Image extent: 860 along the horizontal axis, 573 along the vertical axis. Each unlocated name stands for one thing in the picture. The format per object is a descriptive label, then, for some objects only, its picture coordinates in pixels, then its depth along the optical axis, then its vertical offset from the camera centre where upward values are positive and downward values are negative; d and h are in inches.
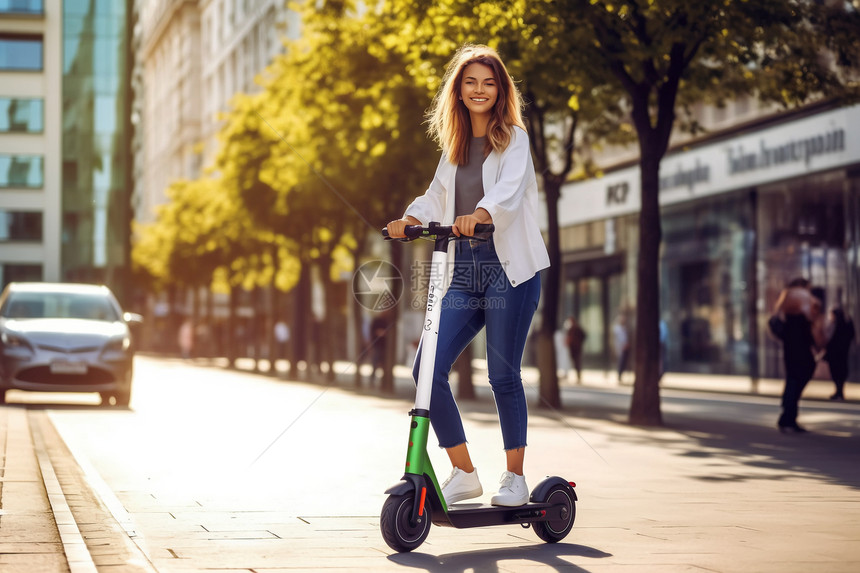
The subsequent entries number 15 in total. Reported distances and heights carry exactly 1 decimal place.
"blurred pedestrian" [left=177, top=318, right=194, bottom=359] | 2054.6 +29.6
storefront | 997.8 +108.1
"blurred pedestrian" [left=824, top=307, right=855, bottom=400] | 887.1 +7.8
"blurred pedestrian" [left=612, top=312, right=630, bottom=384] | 1255.5 +14.0
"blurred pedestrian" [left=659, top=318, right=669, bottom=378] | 1127.8 +13.5
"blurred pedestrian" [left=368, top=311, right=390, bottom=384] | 1180.3 +23.2
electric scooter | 213.8 -21.8
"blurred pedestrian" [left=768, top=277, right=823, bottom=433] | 569.9 +8.8
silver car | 645.3 +6.1
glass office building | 2202.3 +370.0
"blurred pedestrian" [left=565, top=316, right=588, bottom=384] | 1304.1 +18.5
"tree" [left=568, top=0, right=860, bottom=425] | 571.5 +135.4
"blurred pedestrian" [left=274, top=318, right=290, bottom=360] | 1756.9 +31.9
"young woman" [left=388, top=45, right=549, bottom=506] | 225.1 +18.1
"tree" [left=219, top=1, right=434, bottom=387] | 868.0 +163.1
